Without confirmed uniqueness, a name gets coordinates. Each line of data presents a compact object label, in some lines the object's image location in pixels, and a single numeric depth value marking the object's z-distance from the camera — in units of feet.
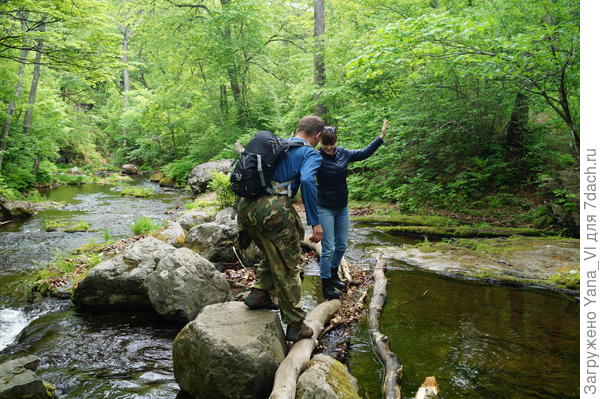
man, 12.48
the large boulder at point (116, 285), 19.34
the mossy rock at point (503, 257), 20.31
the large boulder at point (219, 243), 25.70
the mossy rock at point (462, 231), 29.48
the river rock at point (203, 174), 60.69
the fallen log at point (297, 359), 10.03
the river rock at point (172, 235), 28.47
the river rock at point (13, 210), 42.47
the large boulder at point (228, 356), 11.37
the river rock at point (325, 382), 9.92
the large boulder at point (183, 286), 17.25
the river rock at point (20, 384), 11.48
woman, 17.49
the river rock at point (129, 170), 101.91
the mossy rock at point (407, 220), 33.32
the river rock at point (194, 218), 33.83
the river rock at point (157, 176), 85.13
